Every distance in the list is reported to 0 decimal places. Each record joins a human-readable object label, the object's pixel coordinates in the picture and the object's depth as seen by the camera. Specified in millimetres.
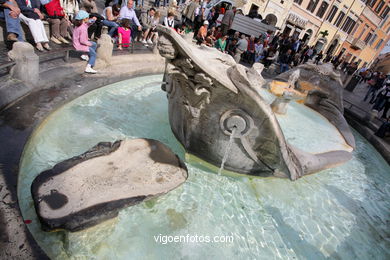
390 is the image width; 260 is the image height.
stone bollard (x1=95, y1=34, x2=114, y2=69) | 5324
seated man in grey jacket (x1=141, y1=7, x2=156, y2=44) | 8828
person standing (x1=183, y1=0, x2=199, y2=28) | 10531
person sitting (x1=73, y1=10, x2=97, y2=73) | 5270
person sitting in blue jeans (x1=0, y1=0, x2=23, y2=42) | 4957
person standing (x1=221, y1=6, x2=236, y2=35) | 11317
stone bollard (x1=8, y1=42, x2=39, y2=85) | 3785
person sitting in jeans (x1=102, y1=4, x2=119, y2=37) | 7394
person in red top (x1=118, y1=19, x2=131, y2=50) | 7299
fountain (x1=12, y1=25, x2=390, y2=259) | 2471
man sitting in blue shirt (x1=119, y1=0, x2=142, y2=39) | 7548
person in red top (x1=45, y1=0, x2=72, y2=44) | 6375
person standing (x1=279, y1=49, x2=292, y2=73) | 12683
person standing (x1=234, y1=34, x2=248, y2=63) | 10852
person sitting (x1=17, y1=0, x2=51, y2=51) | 5488
